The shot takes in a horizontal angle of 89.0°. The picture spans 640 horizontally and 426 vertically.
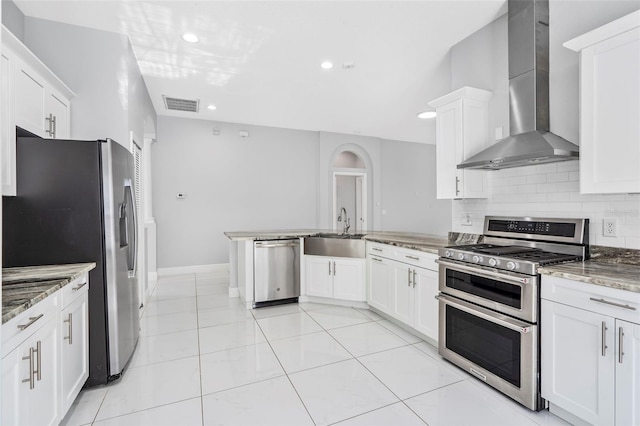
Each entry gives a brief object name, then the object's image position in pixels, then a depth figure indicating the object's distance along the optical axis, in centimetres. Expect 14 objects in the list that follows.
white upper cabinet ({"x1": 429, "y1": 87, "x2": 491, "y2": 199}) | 287
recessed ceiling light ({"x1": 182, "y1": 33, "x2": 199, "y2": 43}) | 310
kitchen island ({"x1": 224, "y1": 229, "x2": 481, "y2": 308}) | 312
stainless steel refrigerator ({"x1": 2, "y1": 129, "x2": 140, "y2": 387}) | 211
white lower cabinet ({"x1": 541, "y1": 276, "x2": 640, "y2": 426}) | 159
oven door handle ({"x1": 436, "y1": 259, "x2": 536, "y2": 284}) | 202
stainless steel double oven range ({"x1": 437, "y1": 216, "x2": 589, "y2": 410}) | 199
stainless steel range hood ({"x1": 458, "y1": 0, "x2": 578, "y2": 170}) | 238
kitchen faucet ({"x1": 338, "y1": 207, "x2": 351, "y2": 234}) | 419
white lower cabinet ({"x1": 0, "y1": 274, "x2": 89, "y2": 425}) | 135
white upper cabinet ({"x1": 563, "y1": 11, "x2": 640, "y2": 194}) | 180
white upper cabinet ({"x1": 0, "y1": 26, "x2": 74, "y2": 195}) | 192
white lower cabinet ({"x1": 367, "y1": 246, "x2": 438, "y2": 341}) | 282
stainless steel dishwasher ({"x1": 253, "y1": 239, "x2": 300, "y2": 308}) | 395
